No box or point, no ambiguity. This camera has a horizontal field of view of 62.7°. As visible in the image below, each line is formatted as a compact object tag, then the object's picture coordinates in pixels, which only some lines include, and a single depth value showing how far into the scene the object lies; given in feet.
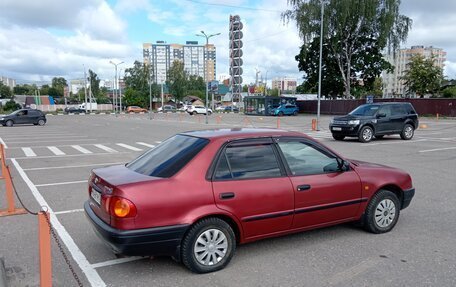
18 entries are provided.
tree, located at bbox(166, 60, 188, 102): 335.88
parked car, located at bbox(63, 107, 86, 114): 238.78
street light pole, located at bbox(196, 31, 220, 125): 142.10
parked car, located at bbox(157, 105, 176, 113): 260.42
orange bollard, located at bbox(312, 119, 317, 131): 84.32
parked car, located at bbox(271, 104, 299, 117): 168.14
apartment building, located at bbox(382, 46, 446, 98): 411.75
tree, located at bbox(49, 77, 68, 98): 469.98
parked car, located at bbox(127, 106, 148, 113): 261.81
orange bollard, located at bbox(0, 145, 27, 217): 19.90
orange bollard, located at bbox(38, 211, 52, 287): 10.17
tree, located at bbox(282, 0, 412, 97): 144.97
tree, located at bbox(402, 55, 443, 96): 186.80
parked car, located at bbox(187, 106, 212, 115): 205.10
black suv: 55.42
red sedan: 11.93
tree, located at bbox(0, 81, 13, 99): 398.79
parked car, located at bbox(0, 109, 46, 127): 104.37
